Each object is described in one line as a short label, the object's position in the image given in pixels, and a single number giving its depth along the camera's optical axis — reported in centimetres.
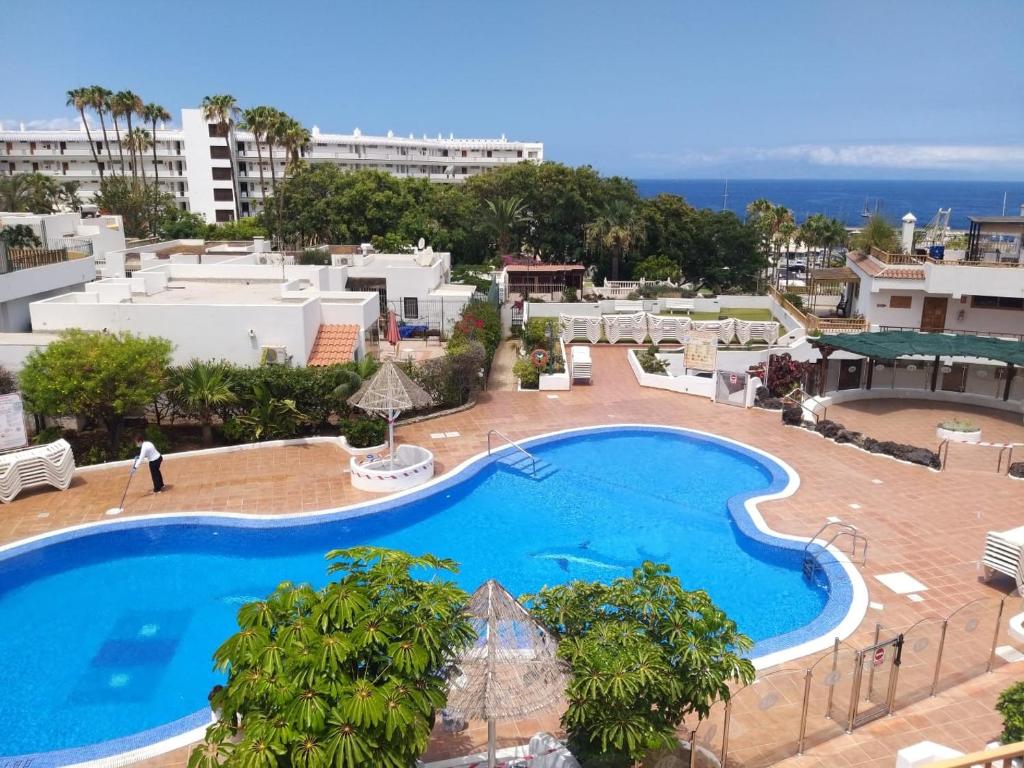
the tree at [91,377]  1633
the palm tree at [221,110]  5391
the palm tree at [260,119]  5075
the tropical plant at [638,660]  632
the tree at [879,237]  3101
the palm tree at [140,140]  6400
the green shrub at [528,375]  2420
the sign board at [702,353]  2559
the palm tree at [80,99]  5819
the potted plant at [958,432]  1984
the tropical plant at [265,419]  1834
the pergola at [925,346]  2103
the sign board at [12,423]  1634
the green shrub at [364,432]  1823
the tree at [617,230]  4566
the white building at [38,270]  2216
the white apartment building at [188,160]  8019
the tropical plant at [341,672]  560
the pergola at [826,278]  3181
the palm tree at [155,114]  6075
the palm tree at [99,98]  5834
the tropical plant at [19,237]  2298
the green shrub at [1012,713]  633
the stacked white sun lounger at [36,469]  1545
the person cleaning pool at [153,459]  1560
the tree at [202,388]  1767
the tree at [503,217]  4834
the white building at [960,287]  2634
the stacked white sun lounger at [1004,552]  1189
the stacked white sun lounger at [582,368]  2480
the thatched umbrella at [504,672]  660
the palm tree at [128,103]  5884
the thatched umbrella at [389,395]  1652
